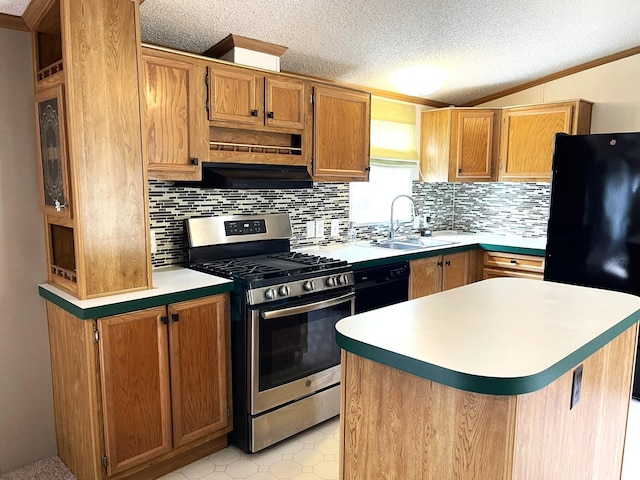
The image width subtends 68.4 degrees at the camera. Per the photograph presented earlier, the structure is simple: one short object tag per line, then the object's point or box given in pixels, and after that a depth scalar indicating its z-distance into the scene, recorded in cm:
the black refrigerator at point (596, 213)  304
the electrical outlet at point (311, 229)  357
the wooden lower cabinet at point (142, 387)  203
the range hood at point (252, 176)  260
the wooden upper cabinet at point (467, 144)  421
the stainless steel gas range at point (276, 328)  242
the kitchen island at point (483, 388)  119
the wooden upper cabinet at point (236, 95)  256
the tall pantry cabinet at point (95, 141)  196
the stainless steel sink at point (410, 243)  392
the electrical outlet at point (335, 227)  375
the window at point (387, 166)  397
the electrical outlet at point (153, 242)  271
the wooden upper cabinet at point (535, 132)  383
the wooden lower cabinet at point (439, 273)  357
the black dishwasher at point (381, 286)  312
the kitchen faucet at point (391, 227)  399
